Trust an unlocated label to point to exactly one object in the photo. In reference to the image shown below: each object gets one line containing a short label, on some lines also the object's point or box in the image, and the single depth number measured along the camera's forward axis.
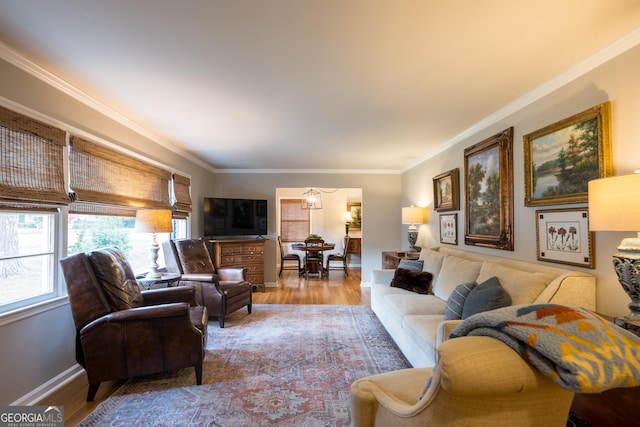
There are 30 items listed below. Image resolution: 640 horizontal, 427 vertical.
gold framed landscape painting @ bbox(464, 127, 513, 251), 2.70
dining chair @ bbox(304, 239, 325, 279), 6.71
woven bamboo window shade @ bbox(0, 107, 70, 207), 1.84
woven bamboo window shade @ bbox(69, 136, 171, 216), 2.44
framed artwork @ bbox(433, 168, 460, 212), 3.63
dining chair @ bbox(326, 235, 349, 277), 6.95
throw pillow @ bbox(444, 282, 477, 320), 2.28
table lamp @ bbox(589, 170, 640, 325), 1.38
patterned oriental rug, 1.90
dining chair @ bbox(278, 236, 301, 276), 6.95
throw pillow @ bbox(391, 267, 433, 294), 3.33
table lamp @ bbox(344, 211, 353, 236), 8.39
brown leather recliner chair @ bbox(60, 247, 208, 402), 2.07
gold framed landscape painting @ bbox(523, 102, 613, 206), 1.84
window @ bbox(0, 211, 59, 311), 1.96
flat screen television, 5.16
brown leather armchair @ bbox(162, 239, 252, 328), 3.51
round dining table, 6.60
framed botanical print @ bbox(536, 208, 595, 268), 1.95
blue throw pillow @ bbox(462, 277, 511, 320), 2.04
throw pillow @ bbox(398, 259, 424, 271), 3.64
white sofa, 1.88
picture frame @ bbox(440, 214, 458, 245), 3.68
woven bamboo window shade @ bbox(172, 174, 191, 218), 4.08
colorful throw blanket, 0.69
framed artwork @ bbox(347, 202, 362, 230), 8.42
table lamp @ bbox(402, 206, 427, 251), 4.53
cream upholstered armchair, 0.75
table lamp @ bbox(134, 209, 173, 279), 2.93
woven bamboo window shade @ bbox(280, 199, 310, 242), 8.34
